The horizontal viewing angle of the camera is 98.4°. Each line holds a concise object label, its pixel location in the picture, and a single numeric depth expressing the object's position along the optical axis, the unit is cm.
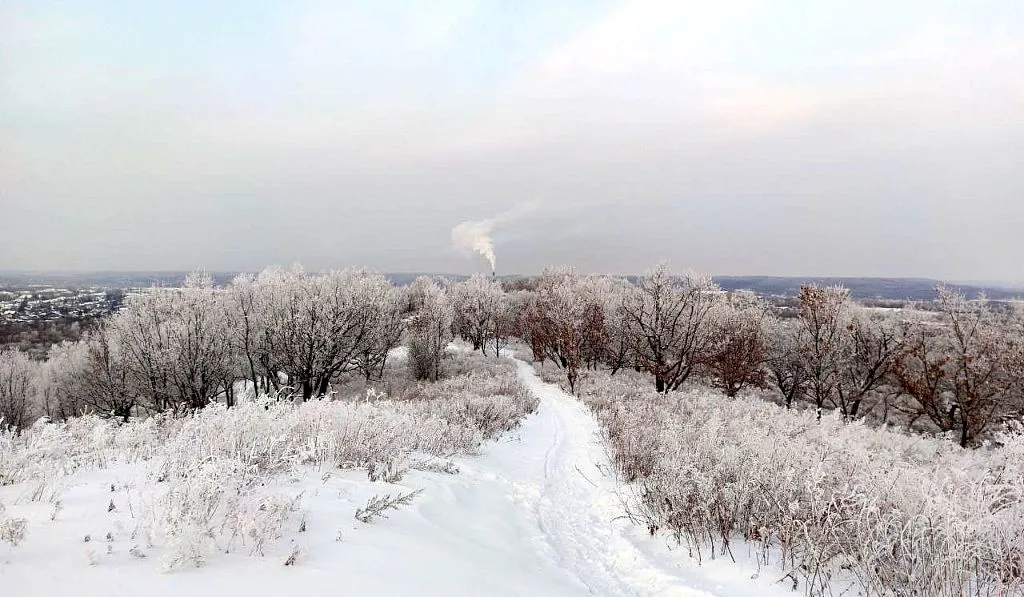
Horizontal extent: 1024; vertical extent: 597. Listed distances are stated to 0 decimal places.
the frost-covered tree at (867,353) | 2841
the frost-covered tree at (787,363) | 3184
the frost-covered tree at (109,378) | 2316
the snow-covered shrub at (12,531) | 275
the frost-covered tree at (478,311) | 5256
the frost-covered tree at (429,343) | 3400
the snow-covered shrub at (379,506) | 437
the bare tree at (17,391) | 2719
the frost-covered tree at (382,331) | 2600
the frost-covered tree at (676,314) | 2473
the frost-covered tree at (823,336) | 2805
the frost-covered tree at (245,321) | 2439
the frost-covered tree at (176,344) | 2119
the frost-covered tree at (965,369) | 2319
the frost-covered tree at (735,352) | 2672
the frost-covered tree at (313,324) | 2252
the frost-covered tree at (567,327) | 2684
